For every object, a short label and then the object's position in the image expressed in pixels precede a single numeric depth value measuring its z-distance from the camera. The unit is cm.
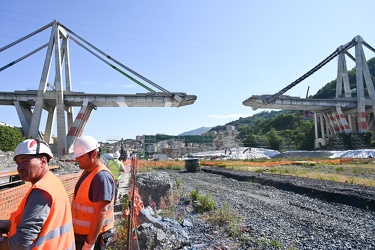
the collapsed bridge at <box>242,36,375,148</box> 4734
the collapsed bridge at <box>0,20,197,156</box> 3731
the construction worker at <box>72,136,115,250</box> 288
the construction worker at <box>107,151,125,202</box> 819
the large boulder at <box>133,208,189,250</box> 453
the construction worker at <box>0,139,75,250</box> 180
